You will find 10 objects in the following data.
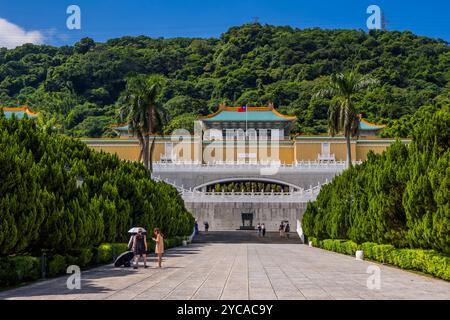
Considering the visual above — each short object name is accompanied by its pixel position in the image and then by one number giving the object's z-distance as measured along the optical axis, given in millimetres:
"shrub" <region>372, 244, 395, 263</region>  20142
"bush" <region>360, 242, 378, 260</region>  22011
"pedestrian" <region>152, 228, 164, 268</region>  19000
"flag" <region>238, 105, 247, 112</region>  68825
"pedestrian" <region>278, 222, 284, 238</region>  45000
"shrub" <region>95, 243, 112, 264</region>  19864
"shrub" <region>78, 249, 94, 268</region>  17938
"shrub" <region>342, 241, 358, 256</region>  25075
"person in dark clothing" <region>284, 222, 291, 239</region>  44719
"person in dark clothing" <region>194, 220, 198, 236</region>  45875
